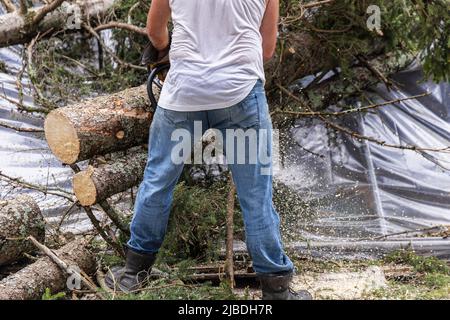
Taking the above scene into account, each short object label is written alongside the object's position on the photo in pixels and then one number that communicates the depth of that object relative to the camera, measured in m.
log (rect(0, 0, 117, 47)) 5.44
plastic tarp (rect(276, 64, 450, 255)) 4.59
